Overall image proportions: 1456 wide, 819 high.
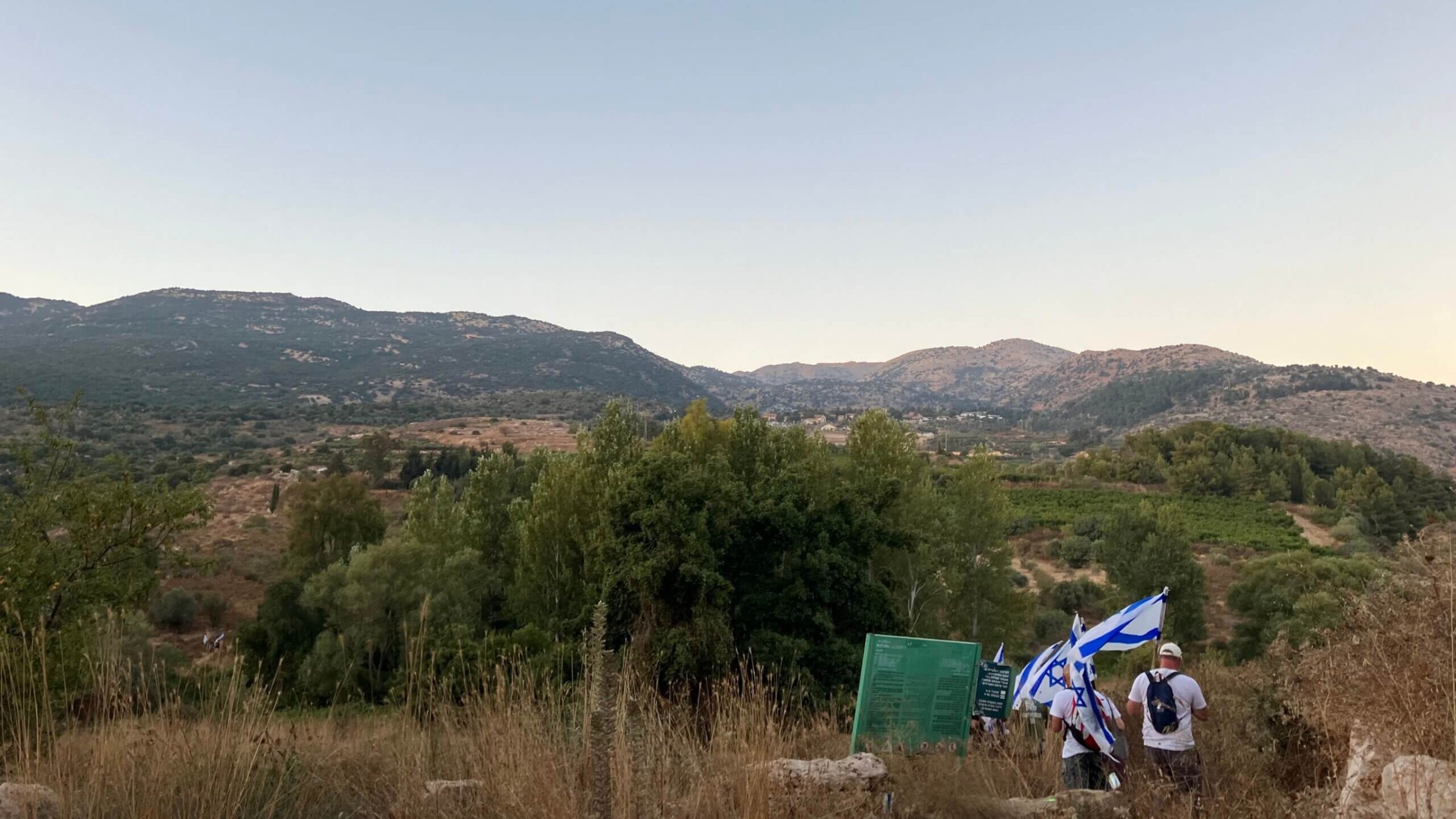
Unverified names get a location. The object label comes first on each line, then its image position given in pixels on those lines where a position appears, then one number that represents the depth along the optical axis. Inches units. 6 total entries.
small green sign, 331.3
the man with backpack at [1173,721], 232.8
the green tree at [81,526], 348.8
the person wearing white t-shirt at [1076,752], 237.9
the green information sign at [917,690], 276.2
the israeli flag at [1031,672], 432.1
